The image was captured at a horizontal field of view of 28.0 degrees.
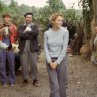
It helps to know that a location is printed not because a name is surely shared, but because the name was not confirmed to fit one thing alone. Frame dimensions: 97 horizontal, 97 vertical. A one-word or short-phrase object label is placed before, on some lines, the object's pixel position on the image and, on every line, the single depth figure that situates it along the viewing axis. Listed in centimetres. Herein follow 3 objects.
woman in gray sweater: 378
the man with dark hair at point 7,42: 517
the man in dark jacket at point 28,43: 521
